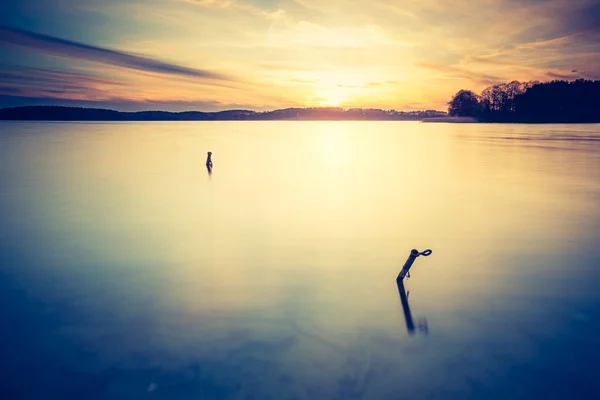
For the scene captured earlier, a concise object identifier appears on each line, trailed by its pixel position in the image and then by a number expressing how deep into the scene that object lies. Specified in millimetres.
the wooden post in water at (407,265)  10750
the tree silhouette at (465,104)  173125
